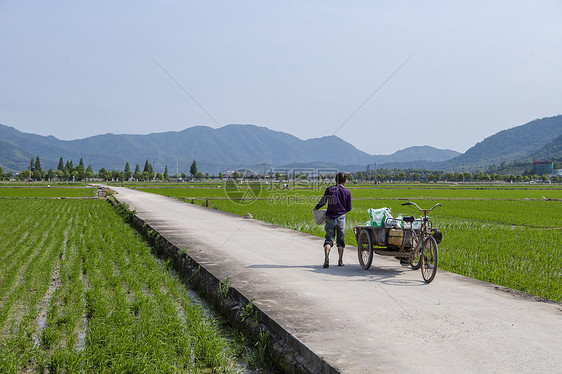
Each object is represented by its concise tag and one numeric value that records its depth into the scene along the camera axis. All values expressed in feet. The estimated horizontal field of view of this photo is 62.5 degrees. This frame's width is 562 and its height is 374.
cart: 24.93
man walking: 28.12
